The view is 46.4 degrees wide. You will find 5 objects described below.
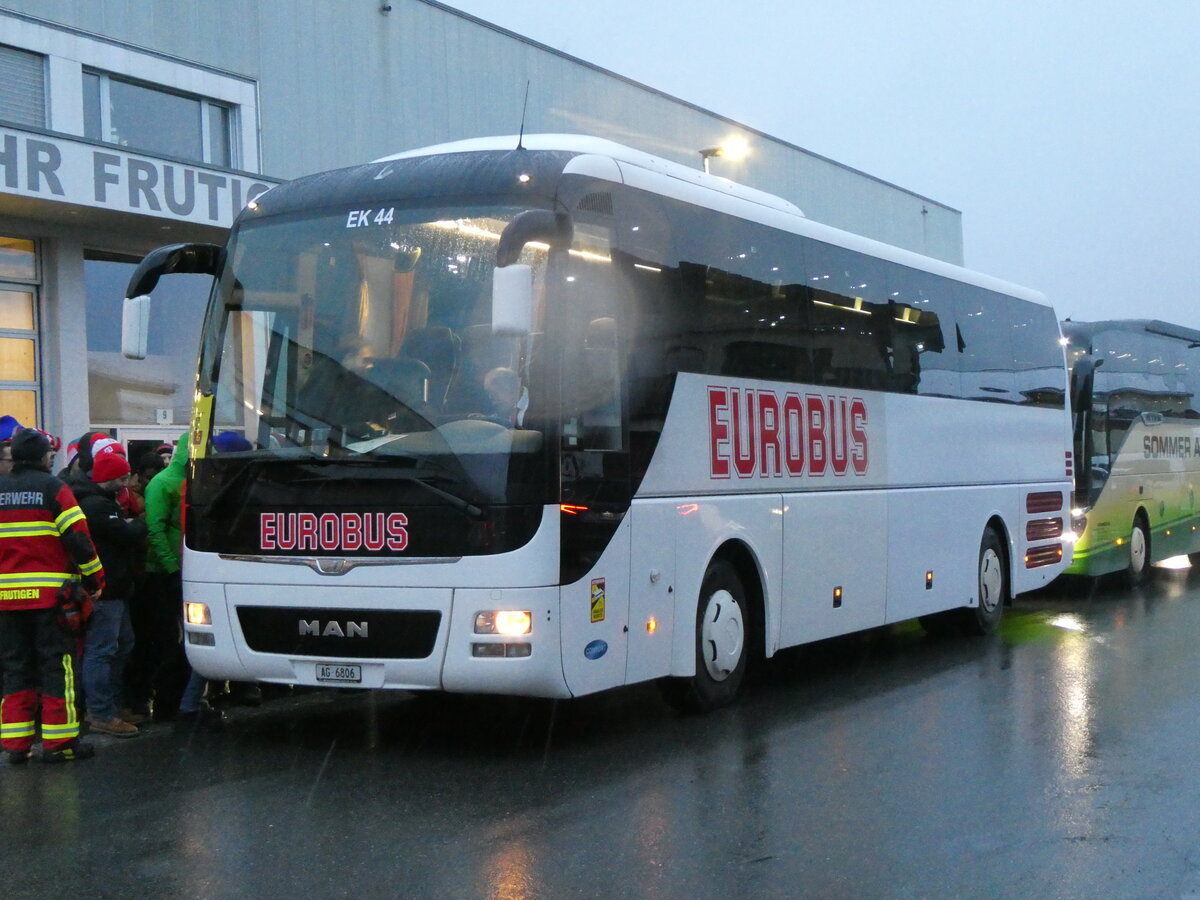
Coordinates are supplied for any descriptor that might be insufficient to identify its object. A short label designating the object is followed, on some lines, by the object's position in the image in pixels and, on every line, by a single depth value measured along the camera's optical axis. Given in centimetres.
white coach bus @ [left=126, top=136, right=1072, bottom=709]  753
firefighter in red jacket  774
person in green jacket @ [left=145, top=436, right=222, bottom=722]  921
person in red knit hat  845
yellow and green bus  1731
